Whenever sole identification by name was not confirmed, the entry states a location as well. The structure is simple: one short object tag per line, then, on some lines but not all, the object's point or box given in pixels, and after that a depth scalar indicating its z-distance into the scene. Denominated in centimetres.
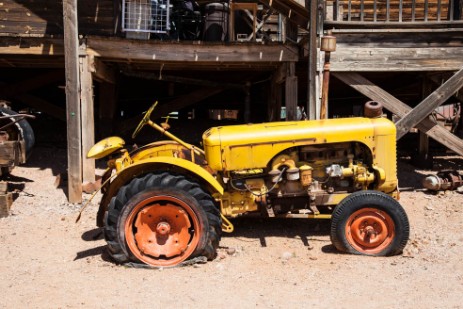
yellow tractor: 548
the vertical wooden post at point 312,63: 828
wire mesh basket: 969
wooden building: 859
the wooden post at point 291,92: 948
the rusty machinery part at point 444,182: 848
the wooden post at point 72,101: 843
